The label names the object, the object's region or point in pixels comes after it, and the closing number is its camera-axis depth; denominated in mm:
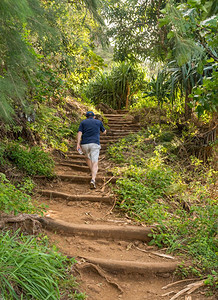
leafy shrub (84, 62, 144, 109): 13117
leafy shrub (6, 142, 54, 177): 5273
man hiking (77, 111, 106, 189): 5445
